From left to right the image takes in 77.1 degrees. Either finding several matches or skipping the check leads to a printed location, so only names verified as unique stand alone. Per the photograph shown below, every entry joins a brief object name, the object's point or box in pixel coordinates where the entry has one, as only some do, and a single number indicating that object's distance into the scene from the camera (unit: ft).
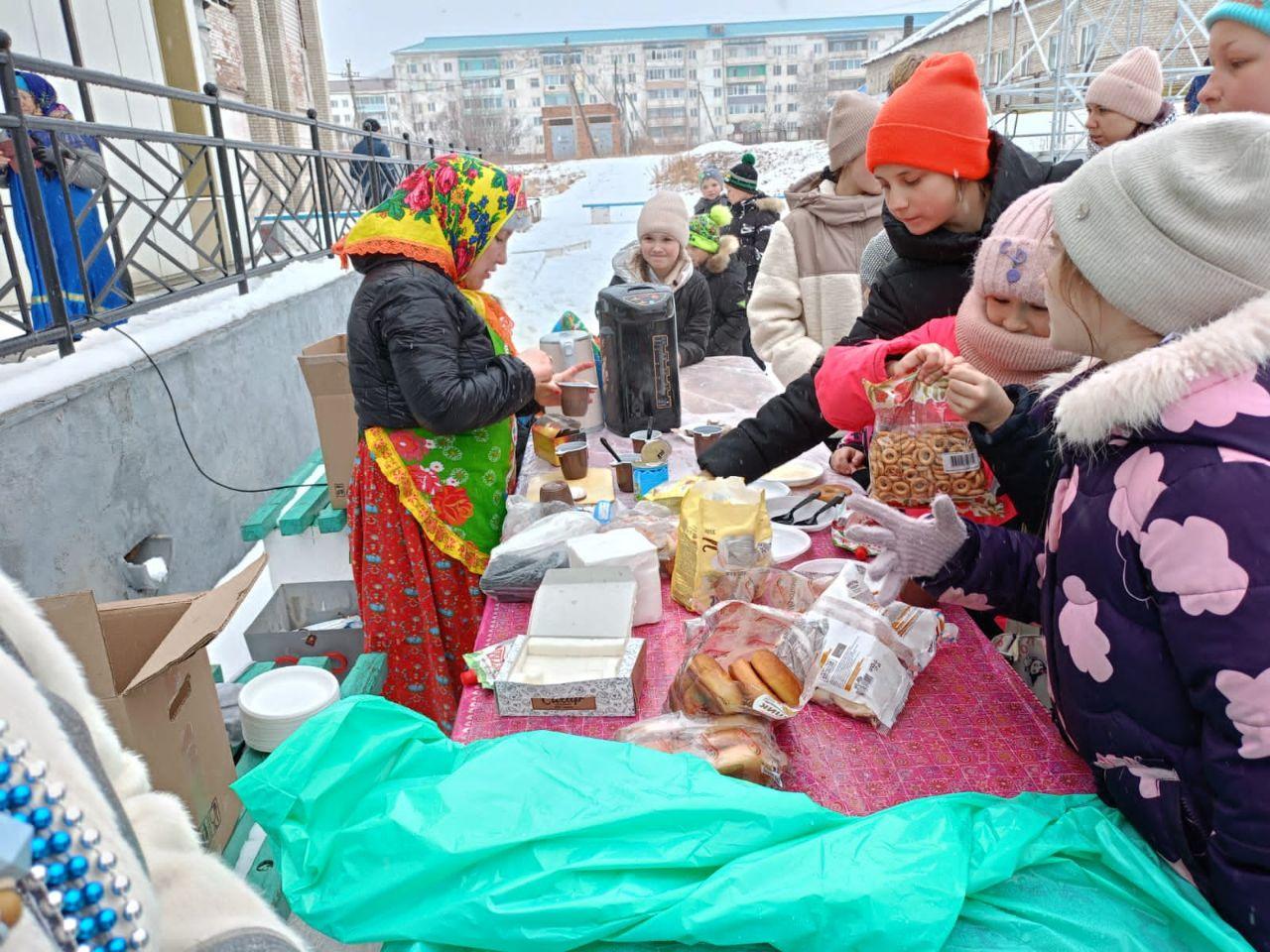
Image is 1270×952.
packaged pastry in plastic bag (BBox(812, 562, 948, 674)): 4.98
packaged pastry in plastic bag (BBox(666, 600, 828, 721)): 4.52
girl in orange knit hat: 7.23
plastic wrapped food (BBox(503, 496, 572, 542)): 7.65
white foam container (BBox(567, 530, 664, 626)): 5.88
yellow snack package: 5.90
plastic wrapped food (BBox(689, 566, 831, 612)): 5.85
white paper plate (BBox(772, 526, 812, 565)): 6.75
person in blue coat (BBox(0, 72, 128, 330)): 13.93
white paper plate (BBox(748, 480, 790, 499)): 8.02
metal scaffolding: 36.76
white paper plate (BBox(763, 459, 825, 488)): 8.58
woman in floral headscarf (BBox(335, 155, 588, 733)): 8.46
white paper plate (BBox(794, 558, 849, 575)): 6.38
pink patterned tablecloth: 4.20
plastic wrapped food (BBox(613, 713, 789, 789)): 4.12
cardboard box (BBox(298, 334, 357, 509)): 12.56
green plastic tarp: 3.22
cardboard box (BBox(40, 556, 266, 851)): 5.37
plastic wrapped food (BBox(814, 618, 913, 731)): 4.68
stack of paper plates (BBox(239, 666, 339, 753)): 7.30
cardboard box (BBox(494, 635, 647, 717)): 4.77
